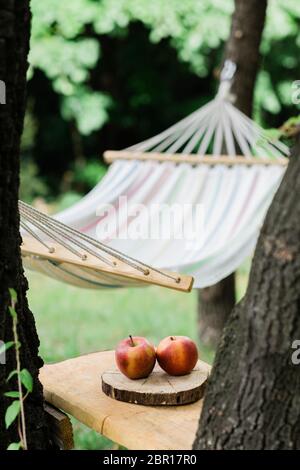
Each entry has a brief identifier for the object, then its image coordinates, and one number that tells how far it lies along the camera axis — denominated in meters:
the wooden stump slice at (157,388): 2.72
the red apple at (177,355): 2.78
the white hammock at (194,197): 3.86
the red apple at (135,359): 2.76
